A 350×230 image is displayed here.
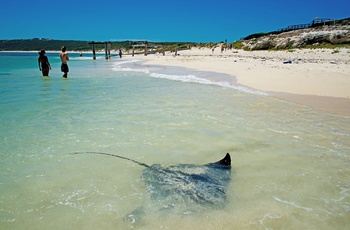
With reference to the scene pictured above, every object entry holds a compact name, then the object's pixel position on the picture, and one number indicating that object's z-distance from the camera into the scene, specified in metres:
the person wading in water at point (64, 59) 14.89
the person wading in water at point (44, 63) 14.81
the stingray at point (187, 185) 2.50
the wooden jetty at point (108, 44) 48.08
